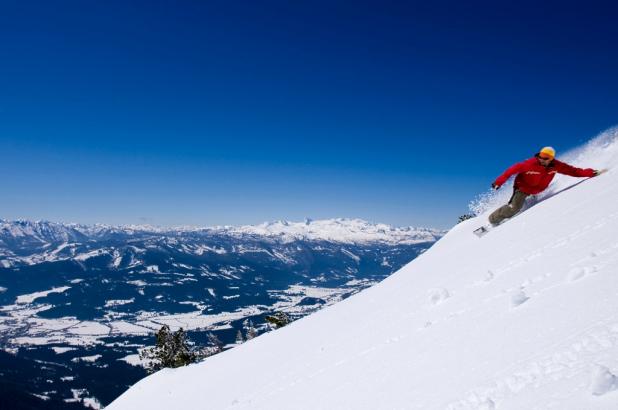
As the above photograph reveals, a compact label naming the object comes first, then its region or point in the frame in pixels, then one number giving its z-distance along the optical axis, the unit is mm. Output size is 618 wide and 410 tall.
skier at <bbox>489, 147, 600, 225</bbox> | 13508
